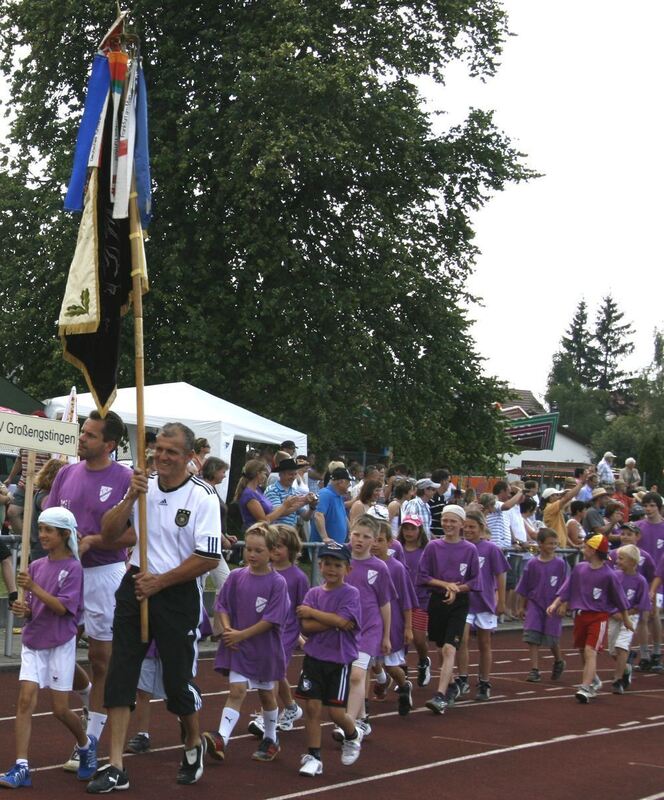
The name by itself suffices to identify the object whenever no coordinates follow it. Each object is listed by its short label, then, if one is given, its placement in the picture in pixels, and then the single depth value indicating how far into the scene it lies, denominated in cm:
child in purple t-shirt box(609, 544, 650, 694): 1459
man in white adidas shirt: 756
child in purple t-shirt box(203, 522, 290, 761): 900
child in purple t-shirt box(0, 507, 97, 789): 781
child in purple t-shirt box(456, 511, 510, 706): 1297
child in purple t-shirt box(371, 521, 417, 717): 1113
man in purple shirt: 819
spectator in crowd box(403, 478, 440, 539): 1619
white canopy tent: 2105
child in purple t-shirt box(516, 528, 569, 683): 1509
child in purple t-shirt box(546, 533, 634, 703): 1384
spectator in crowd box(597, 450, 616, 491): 2697
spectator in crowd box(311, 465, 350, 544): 1549
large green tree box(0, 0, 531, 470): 2933
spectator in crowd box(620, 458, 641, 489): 2753
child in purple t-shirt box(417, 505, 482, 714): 1238
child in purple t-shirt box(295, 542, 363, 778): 894
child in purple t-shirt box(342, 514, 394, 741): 1043
